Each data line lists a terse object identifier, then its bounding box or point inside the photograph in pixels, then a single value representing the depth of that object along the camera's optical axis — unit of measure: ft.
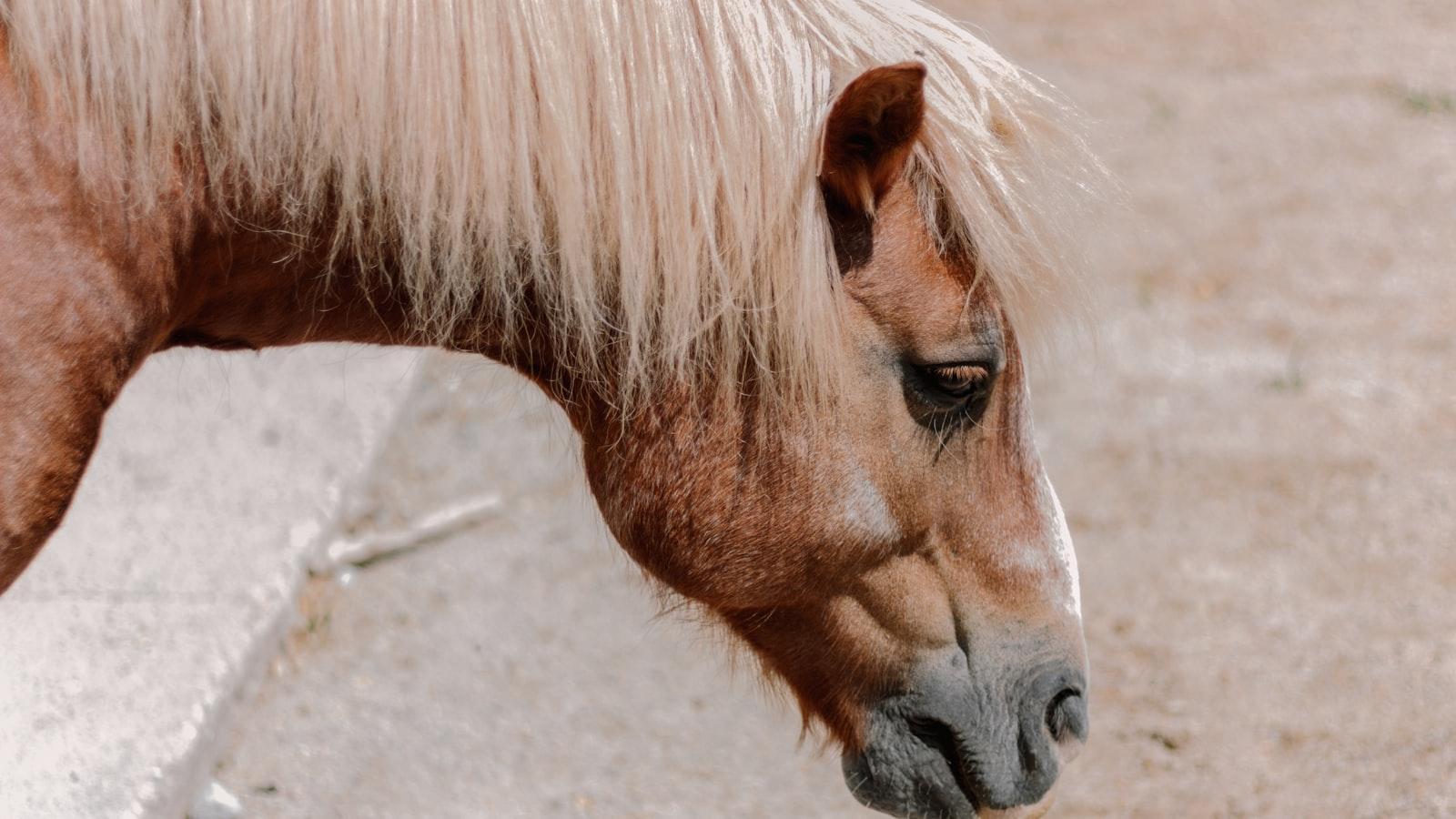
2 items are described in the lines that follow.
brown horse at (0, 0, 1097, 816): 7.67
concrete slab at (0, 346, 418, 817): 9.21
